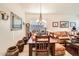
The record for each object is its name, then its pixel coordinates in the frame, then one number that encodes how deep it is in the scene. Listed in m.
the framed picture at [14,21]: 1.86
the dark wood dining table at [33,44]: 1.79
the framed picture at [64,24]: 3.06
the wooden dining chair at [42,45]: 1.73
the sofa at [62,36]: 3.11
